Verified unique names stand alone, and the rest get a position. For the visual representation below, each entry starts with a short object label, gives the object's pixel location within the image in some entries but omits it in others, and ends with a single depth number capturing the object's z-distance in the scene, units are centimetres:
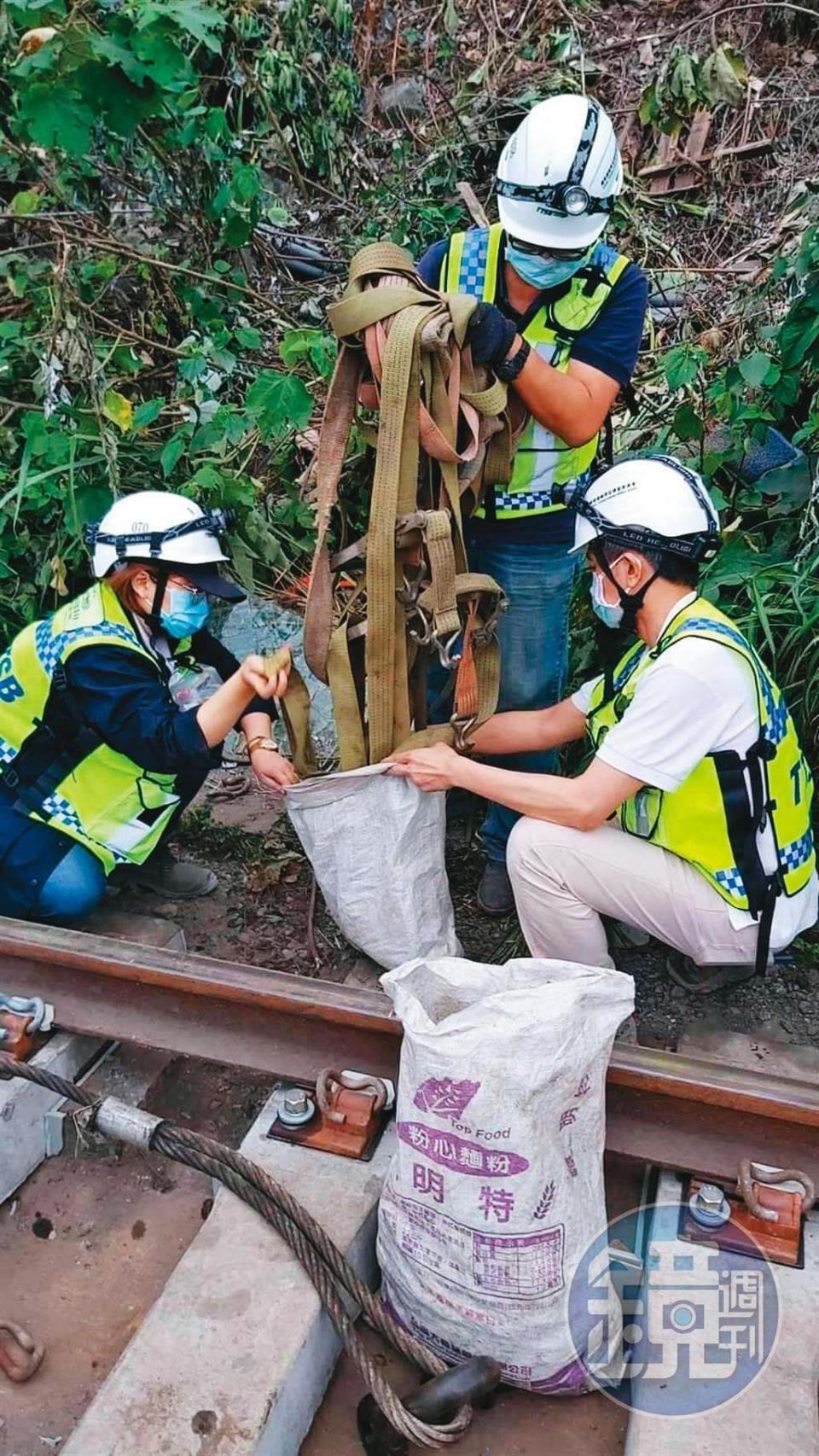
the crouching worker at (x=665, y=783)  255
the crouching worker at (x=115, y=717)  304
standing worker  275
